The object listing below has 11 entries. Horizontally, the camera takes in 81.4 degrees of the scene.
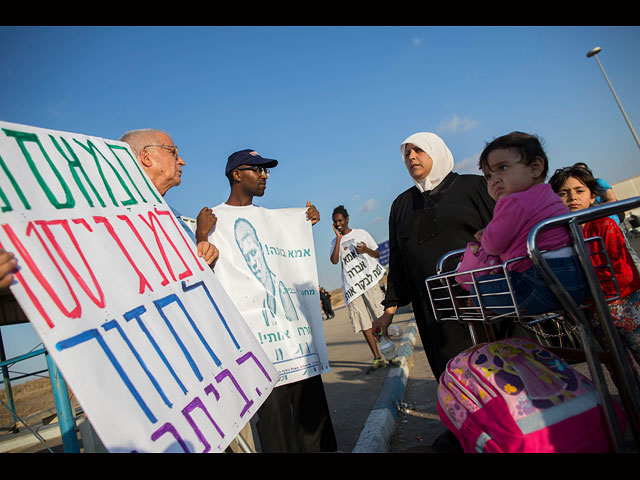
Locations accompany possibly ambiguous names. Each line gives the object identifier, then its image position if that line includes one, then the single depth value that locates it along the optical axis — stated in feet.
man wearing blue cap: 8.02
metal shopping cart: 3.93
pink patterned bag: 4.11
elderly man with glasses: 7.29
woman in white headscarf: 7.41
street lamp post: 64.59
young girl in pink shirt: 4.21
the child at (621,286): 6.47
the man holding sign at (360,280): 17.38
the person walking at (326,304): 52.20
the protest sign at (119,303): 3.31
